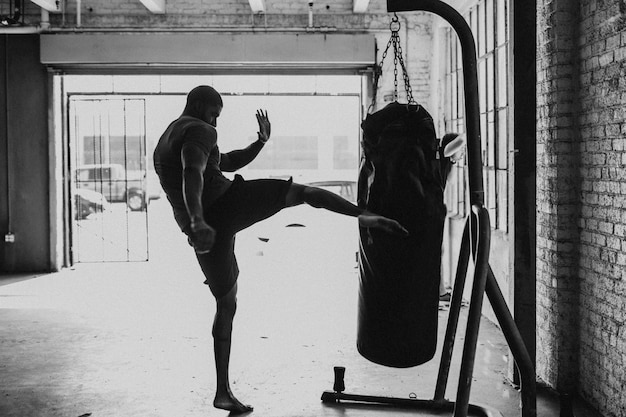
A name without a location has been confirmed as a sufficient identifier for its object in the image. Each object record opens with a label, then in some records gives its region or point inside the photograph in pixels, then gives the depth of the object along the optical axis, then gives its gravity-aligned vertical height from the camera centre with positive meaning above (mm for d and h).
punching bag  3311 -195
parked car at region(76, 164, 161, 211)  17656 +411
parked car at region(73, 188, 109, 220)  14680 +21
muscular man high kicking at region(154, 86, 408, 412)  3400 +7
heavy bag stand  3189 -299
